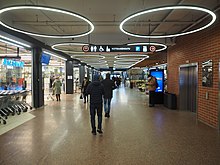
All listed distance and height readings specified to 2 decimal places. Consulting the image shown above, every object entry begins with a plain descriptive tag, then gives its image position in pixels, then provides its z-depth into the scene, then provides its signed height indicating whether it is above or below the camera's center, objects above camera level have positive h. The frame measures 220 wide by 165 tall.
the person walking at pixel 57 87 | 14.27 -0.50
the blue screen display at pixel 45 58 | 12.20 +1.23
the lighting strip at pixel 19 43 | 8.05 +1.55
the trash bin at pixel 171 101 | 10.41 -1.04
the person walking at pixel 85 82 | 11.98 -0.15
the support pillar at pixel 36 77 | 10.82 +0.12
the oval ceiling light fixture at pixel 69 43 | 9.63 +1.59
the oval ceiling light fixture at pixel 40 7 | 4.61 +1.51
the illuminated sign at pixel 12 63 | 11.08 +0.89
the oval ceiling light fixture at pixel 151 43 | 9.52 +1.56
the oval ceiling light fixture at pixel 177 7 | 4.65 +1.52
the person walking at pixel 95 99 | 5.86 -0.52
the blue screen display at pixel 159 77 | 12.60 +0.11
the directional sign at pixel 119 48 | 9.34 +1.34
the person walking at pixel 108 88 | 8.10 -0.33
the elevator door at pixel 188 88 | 9.41 -0.40
